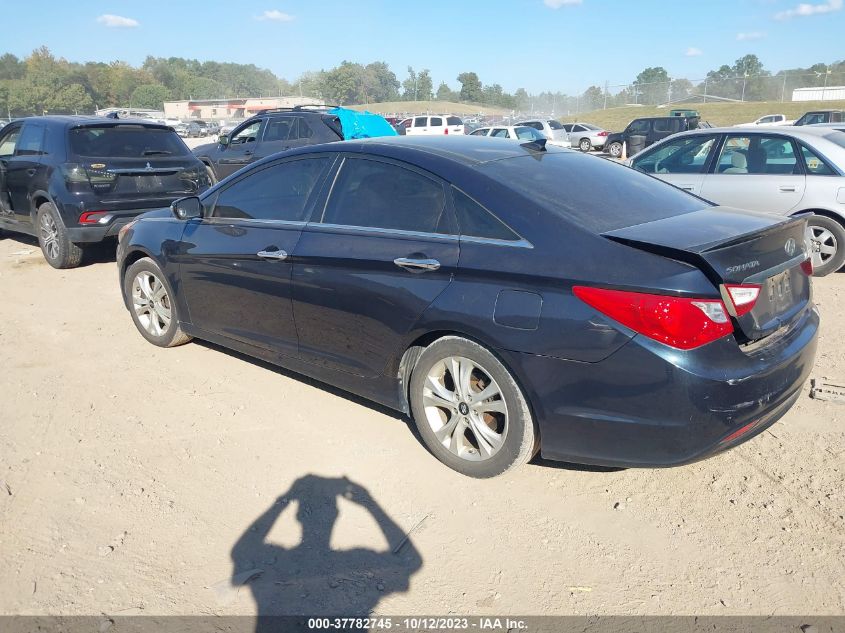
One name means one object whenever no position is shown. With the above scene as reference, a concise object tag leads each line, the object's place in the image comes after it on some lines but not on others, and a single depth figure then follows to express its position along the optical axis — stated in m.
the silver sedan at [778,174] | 6.90
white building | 48.44
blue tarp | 12.45
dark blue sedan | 2.74
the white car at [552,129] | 29.84
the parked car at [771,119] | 34.56
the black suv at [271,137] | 12.59
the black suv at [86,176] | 7.66
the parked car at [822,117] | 24.07
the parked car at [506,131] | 23.93
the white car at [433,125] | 30.20
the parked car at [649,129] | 26.66
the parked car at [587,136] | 32.25
